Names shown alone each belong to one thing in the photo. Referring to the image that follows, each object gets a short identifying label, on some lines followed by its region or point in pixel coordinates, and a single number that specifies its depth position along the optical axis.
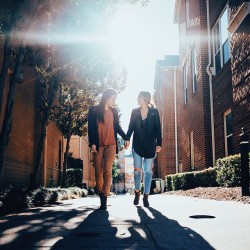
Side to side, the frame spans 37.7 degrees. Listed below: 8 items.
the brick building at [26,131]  10.76
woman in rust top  5.76
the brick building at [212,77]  10.05
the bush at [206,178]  11.77
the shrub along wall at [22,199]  6.27
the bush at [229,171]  8.97
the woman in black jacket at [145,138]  6.15
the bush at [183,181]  14.27
